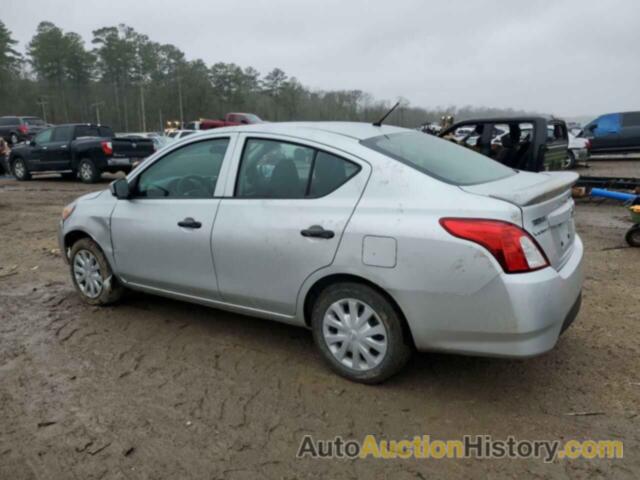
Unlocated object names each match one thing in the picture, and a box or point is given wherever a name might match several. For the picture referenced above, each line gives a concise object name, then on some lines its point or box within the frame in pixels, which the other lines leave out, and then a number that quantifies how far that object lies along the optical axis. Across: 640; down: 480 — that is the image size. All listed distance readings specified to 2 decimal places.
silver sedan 2.71
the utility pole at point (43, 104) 64.06
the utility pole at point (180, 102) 70.25
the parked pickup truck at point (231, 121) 26.25
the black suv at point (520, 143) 7.88
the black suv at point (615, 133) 19.39
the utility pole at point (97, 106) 70.88
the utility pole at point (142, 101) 70.87
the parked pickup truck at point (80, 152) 14.28
